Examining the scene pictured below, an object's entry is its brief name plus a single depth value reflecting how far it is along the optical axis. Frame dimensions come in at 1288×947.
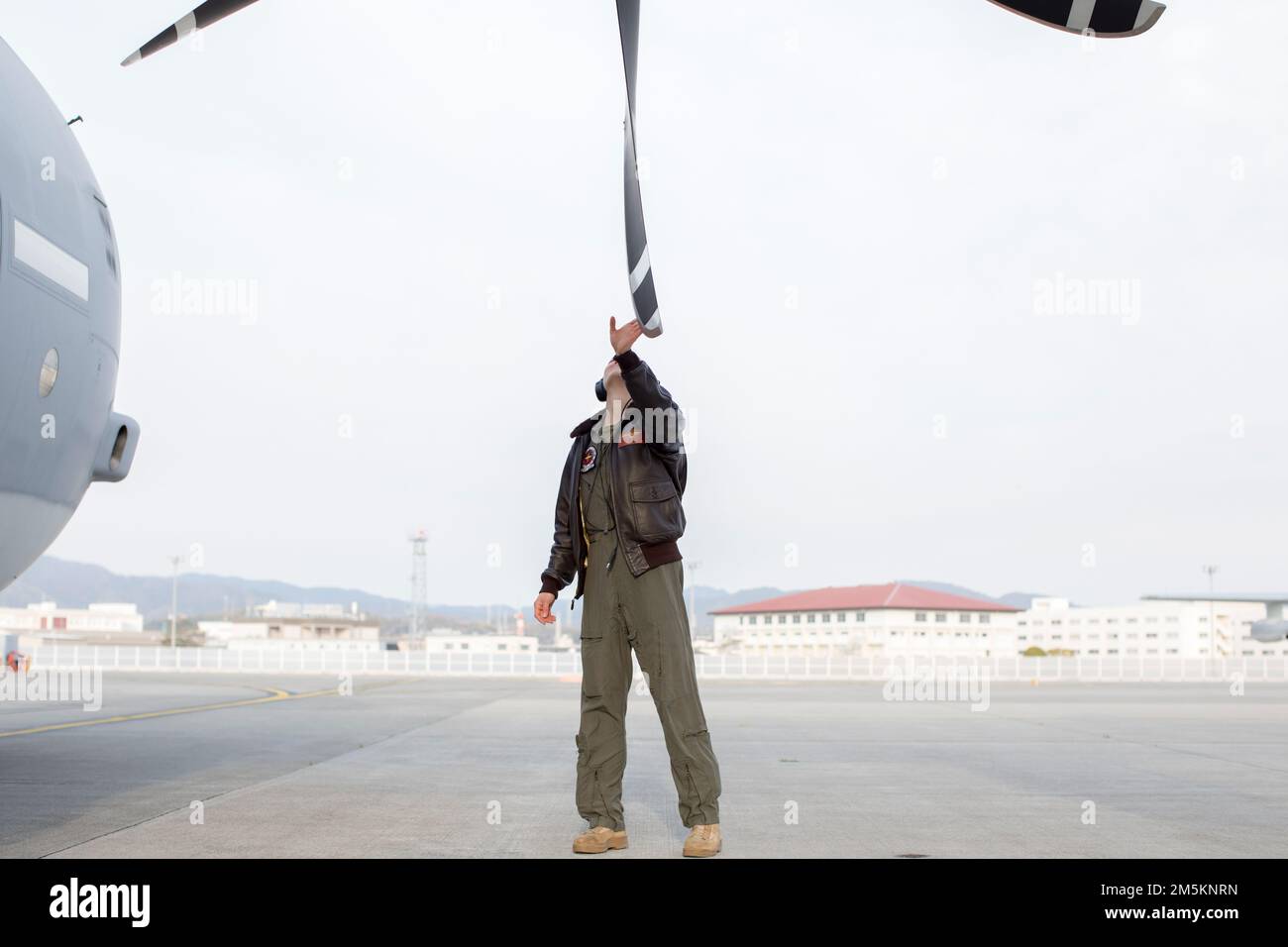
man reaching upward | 4.40
